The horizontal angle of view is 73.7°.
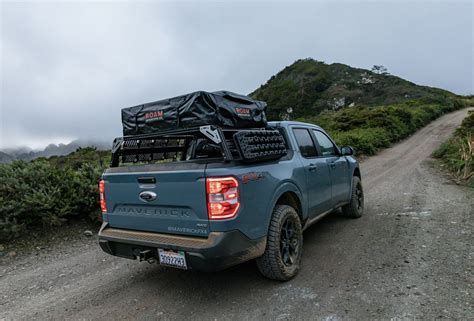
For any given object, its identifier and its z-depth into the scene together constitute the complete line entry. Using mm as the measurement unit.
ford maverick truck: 2779
